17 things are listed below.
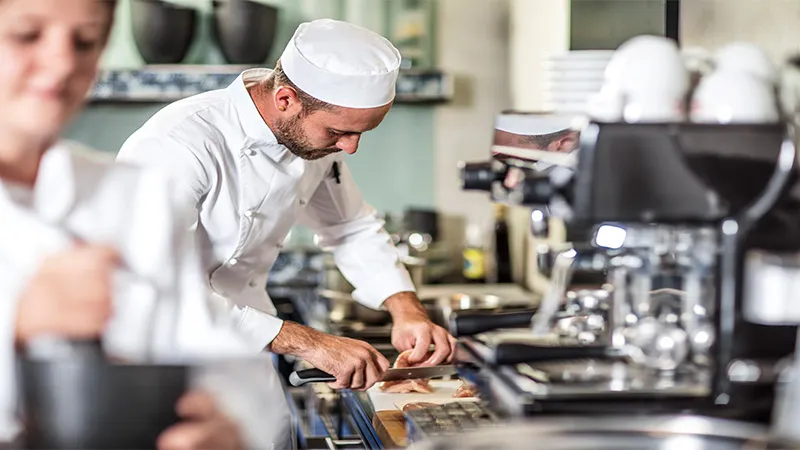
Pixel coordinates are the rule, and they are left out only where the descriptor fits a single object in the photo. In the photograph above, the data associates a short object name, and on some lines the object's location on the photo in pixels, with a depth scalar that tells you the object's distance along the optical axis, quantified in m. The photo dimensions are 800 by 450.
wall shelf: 5.04
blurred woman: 2.02
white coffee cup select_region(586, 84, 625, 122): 2.39
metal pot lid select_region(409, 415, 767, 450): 2.16
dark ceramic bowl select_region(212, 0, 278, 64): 4.98
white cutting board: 3.41
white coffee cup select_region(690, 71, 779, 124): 2.34
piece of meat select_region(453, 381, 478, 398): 3.40
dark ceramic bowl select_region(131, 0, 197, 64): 4.97
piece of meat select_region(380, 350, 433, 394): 3.51
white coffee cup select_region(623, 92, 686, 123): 2.37
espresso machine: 2.28
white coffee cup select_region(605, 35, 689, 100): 2.37
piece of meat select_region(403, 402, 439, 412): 3.31
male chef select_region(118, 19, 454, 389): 3.36
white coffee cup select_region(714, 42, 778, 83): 2.43
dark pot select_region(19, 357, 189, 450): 2.03
